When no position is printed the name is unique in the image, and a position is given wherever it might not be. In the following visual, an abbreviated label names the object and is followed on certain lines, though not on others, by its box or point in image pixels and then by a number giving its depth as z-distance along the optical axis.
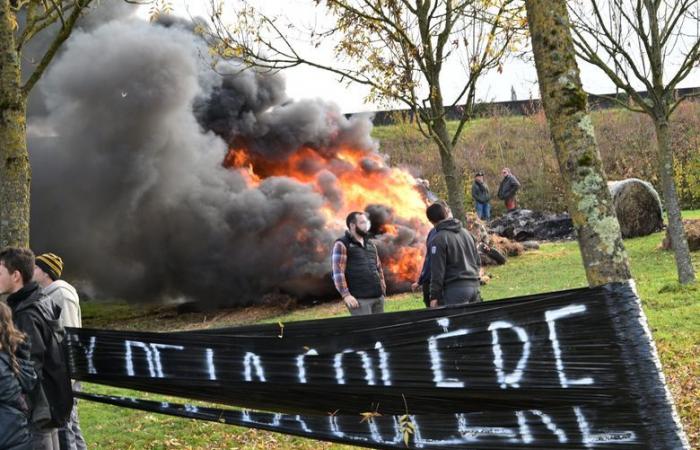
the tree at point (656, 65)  12.47
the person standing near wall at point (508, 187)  25.83
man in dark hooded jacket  7.63
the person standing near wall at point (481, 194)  24.50
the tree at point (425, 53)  11.30
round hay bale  20.08
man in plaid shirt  8.66
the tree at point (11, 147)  7.87
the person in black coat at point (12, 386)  4.64
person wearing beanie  6.21
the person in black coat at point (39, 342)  5.22
